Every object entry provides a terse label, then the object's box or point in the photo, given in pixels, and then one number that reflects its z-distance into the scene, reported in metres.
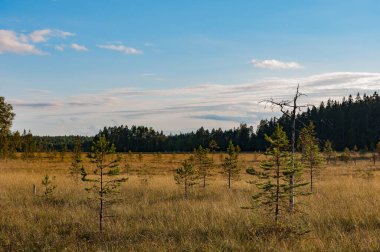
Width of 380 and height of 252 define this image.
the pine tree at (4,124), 51.12
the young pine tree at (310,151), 19.65
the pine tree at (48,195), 15.36
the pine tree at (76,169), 25.80
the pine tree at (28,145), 66.93
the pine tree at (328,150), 45.29
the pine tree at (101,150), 10.15
